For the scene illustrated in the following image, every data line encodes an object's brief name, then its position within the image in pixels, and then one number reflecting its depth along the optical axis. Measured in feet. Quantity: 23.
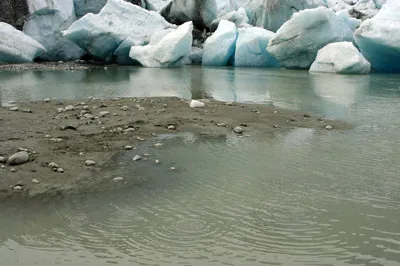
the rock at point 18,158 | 10.73
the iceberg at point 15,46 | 49.90
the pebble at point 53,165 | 10.68
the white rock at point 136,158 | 11.70
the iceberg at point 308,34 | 46.62
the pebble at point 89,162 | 11.05
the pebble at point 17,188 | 9.30
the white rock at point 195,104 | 19.38
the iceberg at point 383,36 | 40.50
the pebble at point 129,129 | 14.50
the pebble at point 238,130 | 15.03
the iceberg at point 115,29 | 53.42
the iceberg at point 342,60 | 41.63
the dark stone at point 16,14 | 58.59
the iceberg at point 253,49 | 52.65
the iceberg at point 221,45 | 54.75
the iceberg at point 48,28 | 59.06
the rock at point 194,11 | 67.97
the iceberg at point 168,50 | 49.37
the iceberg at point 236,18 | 67.46
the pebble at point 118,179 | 10.07
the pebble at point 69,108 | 17.72
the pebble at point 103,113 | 16.58
